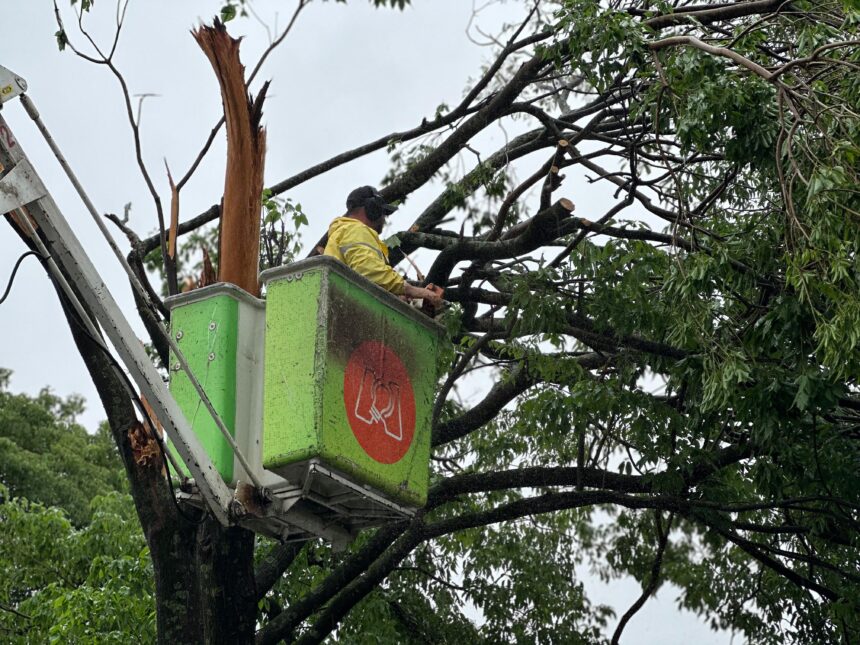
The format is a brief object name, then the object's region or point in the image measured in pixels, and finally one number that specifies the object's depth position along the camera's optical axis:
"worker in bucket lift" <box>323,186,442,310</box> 6.39
